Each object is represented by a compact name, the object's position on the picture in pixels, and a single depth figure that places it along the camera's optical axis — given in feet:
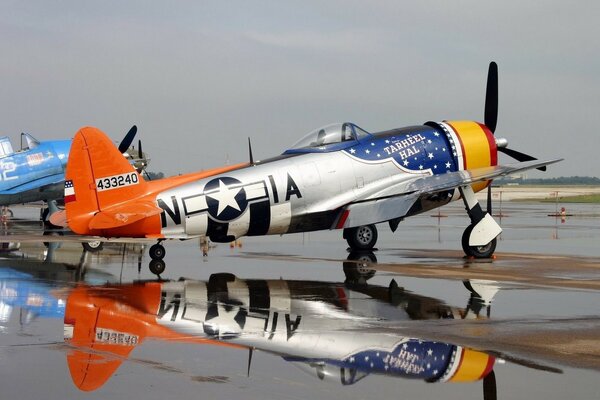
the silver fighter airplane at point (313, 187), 56.54
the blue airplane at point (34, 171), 102.32
